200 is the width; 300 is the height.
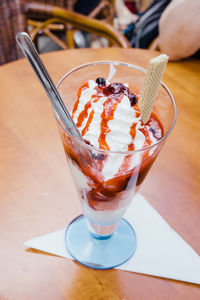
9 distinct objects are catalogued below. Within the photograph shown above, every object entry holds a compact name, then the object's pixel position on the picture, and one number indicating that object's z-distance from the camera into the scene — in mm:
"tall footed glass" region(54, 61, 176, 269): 449
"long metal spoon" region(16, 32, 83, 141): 386
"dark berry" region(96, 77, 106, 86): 557
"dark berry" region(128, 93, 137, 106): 532
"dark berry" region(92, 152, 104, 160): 429
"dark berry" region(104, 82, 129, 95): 541
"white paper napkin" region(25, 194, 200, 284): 602
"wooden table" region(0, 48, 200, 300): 574
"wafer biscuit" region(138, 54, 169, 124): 442
